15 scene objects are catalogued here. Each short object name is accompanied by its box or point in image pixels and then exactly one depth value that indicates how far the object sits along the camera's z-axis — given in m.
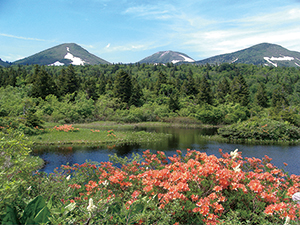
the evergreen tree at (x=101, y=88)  41.49
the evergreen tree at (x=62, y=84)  37.78
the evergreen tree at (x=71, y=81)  38.78
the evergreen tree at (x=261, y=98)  42.25
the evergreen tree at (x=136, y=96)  38.68
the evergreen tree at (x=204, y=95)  40.88
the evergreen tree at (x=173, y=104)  37.49
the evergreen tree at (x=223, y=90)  44.84
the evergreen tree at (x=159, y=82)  43.16
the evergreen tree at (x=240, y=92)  41.01
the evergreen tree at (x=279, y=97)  38.88
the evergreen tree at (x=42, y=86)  34.47
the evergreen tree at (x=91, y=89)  38.81
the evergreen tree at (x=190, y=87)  45.62
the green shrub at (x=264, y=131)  19.95
